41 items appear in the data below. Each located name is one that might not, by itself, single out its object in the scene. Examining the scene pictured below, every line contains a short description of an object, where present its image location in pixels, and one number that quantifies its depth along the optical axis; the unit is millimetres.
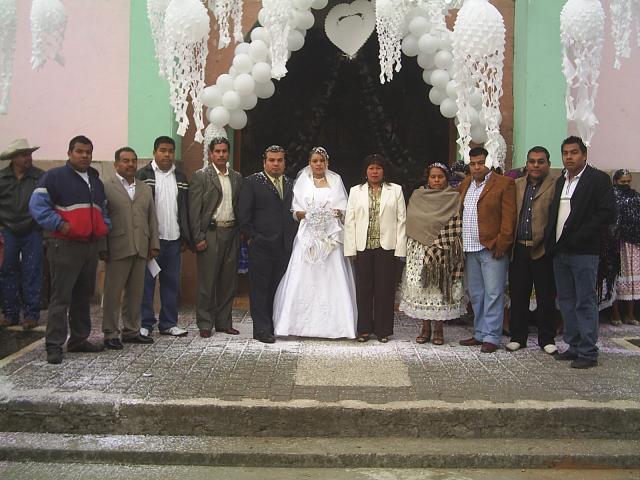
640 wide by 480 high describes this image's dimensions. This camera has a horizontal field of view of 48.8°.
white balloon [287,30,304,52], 7097
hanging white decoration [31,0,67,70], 6035
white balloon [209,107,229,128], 7180
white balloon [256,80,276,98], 7273
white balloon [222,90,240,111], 7148
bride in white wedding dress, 6598
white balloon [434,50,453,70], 7082
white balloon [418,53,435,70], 7227
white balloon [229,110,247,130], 7375
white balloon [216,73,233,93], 7191
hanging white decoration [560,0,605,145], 5805
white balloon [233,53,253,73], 7105
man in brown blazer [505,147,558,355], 6008
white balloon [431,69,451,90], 7148
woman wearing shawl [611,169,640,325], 7363
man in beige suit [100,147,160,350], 6094
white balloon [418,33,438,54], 7031
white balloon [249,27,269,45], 7066
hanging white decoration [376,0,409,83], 6234
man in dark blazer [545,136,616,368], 5543
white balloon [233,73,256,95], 7121
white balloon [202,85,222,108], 7184
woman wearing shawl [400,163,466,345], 6277
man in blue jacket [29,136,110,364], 5551
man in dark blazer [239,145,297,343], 6520
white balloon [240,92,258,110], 7250
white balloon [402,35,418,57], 7203
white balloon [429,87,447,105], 7297
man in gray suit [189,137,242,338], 6570
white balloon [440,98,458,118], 7188
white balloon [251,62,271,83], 7113
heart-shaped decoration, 7473
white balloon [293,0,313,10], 6910
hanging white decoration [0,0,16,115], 6016
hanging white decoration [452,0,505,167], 5629
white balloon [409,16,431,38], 7055
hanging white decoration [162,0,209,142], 5977
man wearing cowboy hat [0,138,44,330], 6863
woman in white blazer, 6512
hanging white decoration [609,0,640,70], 5965
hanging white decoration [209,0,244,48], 6434
